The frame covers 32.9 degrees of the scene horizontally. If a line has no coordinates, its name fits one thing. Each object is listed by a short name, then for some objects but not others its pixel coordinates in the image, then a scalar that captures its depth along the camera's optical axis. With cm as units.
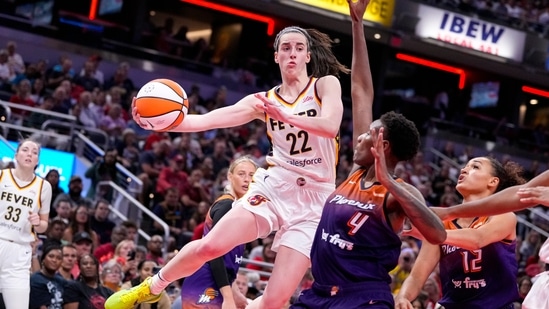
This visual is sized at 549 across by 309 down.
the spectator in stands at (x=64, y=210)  1242
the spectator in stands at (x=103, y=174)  1437
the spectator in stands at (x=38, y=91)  1606
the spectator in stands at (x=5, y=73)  1645
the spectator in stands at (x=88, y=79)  1761
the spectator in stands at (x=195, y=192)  1516
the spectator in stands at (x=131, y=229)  1253
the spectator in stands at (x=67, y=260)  1033
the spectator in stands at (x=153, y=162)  1511
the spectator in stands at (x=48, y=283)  985
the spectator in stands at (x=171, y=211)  1462
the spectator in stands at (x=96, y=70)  1814
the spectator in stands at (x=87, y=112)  1606
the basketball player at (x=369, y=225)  489
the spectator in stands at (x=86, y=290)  995
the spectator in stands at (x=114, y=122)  1627
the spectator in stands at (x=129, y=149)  1558
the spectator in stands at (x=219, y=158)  1695
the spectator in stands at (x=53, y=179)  1302
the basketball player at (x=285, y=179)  625
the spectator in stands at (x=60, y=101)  1573
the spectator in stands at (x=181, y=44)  2303
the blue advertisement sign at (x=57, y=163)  1435
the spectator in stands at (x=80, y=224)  1206
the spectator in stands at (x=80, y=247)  1113
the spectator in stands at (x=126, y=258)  1113
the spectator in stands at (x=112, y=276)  1070
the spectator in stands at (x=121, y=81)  1850
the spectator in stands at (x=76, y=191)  1334
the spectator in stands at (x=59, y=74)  1695
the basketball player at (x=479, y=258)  640
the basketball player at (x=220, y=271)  743
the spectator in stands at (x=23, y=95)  1568
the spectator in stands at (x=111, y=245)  1200
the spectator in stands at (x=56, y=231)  1123
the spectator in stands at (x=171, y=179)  1515
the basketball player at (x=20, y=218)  920
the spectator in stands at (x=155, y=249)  1209
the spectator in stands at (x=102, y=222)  1307
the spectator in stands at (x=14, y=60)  1698
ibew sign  2348
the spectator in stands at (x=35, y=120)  1505
